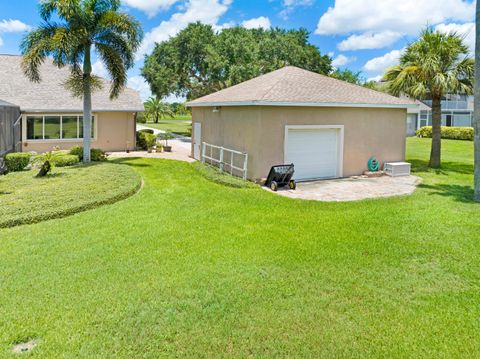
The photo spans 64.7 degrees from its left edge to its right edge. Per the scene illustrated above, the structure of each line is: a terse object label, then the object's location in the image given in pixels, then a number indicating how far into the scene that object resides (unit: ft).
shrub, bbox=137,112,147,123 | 188.30
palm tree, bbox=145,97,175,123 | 199.82
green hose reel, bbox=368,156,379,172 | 52.19
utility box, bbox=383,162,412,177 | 51.75
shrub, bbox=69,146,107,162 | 59.62
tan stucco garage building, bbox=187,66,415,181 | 44.78
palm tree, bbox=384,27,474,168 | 54.34
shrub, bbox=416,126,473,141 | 114.21
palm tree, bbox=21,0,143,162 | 51.03
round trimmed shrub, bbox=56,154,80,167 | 54.15
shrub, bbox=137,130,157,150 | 79.92
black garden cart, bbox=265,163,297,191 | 41.96
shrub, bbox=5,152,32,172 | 51.80
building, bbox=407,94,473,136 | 131.95
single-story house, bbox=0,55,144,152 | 67.15
